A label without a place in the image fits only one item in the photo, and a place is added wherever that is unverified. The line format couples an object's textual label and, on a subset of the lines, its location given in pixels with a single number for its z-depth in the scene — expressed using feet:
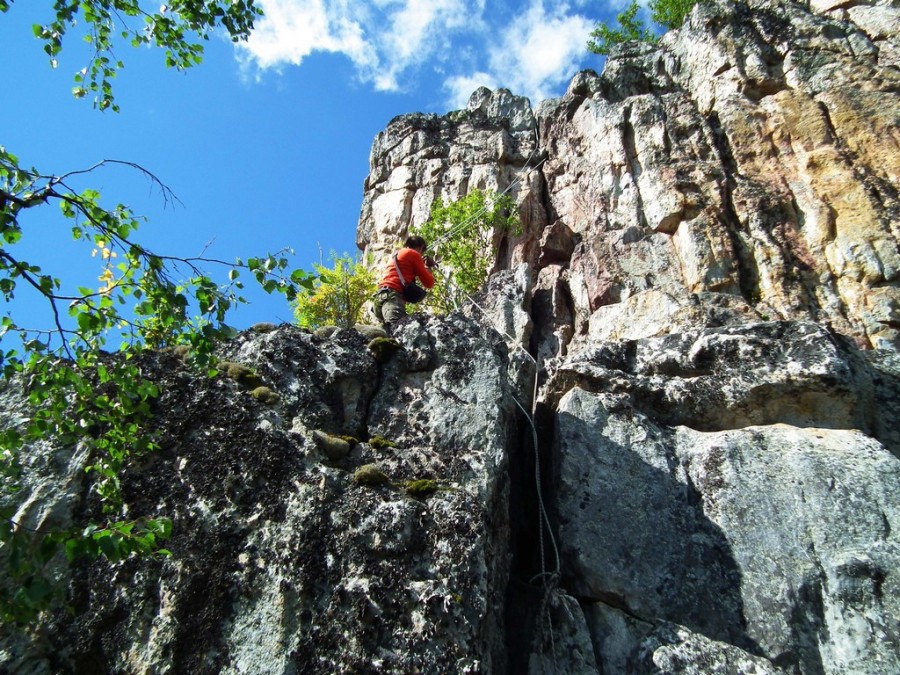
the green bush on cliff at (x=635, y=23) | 105.70
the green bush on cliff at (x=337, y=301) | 71.51
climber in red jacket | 45.65
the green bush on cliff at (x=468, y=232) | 72.38
